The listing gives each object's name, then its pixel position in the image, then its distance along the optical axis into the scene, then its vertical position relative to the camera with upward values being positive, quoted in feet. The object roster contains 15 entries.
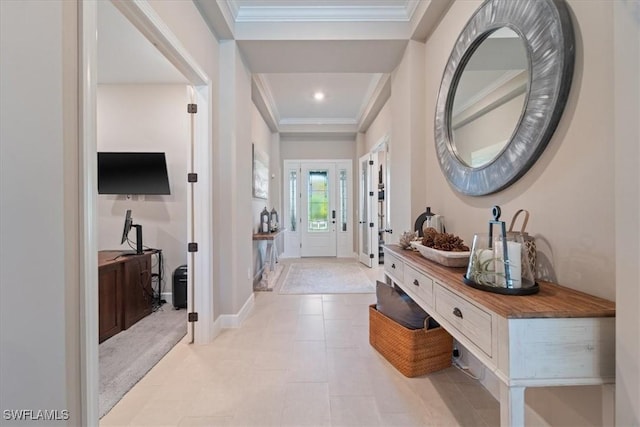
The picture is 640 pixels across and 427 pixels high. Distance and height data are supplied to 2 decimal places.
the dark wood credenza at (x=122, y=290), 8.69 -2.71
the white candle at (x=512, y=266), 3.78 -0.76
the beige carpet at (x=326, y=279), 13.53 -3.79
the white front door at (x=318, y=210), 22.47 -0.04
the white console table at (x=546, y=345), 3.02 -1.46
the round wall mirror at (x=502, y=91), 4.09 +2.12
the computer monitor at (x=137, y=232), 10.19 -0.82
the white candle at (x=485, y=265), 3.97 -0.79
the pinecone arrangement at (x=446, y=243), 5.73 -0.70
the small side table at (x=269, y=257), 13.94 -2.64
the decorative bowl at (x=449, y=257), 5.23 -0.91
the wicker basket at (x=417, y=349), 6.57 -3.30
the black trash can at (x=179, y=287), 10.98 -2.99
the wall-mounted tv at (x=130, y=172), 11.32 +1.52
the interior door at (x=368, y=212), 18.37 -0.17
